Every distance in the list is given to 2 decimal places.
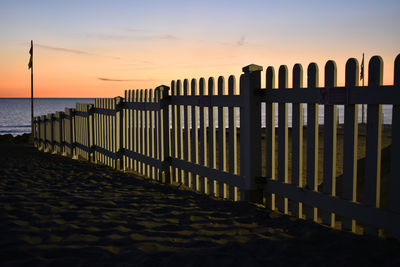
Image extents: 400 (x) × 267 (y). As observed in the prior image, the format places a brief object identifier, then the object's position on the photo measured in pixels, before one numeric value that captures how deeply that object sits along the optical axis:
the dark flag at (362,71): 31.32
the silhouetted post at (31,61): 20.84
